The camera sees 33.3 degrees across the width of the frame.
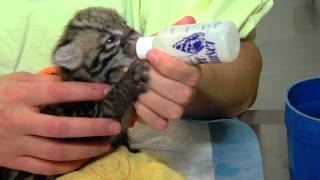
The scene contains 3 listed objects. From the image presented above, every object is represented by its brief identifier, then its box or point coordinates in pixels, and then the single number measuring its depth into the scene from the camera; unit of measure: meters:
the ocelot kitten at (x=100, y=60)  0.88
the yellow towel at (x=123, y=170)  0.93
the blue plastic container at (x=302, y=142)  1.00
